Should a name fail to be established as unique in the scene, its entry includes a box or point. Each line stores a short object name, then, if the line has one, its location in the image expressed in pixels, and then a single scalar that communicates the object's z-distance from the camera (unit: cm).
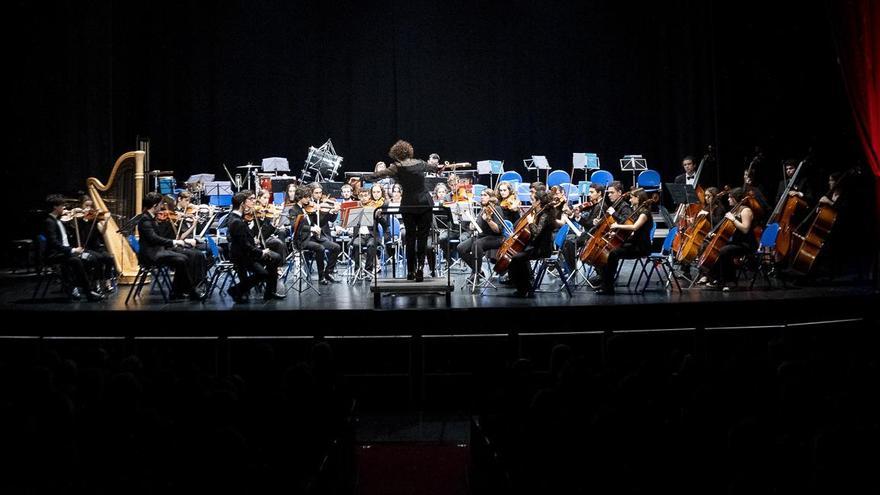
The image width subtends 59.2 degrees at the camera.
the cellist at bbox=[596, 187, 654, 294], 837
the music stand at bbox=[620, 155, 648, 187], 1262
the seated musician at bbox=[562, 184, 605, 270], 927
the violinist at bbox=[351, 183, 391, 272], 1047
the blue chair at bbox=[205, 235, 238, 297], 865
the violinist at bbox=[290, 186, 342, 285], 952
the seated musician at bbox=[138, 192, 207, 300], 847
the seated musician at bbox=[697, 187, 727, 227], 909
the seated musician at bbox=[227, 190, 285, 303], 832
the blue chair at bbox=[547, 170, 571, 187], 1194
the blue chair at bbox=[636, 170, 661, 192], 1141
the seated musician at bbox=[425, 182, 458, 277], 1049
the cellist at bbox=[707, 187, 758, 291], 855
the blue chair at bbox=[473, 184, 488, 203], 1108
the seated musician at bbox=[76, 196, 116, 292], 906
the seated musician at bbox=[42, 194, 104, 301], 854
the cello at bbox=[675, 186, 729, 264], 910
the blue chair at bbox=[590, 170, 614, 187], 1153
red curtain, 880
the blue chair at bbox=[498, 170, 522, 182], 1178
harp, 977
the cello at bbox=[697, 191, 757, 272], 867
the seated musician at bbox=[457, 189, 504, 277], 904
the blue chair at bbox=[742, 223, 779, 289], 878
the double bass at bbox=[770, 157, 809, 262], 920
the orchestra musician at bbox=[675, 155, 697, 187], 1102
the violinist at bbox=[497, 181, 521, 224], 933
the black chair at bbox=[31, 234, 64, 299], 880
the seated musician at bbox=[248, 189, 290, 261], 883
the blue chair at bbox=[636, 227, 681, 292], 850
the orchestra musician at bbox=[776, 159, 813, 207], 936
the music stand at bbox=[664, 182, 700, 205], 892
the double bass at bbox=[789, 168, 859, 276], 882
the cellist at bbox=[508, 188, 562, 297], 830
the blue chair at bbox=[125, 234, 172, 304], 846
